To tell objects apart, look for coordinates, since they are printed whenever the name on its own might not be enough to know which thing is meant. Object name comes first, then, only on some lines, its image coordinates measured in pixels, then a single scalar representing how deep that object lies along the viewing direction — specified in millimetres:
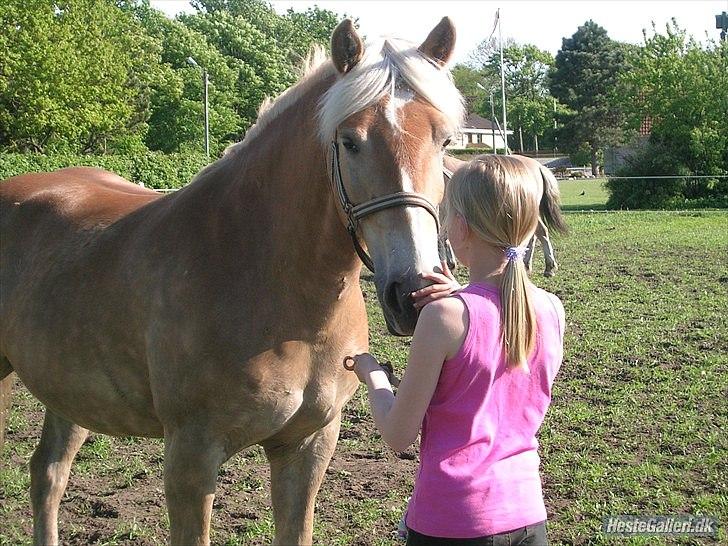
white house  80562
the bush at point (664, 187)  27266
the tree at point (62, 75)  31938
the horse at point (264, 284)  2297
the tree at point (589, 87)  57281
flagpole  29281
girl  1825
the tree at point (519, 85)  65250
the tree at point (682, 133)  27703
